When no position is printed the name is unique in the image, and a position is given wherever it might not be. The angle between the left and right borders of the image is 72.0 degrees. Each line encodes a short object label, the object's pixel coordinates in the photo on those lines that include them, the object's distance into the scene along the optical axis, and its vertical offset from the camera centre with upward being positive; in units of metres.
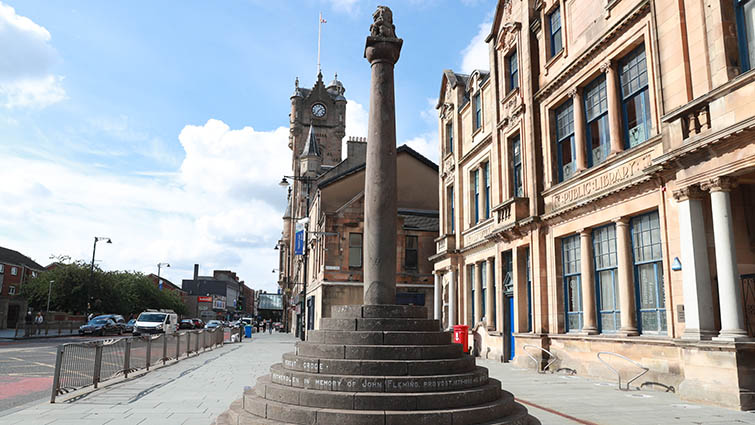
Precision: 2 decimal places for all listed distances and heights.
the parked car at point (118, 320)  41.30 -1.41
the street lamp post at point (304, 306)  33.90 -0.16
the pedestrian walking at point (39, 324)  36.58 -1.56
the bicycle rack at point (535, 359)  14.90 -1.49
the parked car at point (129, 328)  47.54 -2.28
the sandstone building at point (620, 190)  9.57 +2.80
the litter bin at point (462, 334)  19.88 -1.08
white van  31.22 -1.21
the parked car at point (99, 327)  38.03 -1.81
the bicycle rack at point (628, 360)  11.07 -1.31
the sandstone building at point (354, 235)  32.19 +4.43
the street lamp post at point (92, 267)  47.19 +3.20
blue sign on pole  39.10 +4.73
